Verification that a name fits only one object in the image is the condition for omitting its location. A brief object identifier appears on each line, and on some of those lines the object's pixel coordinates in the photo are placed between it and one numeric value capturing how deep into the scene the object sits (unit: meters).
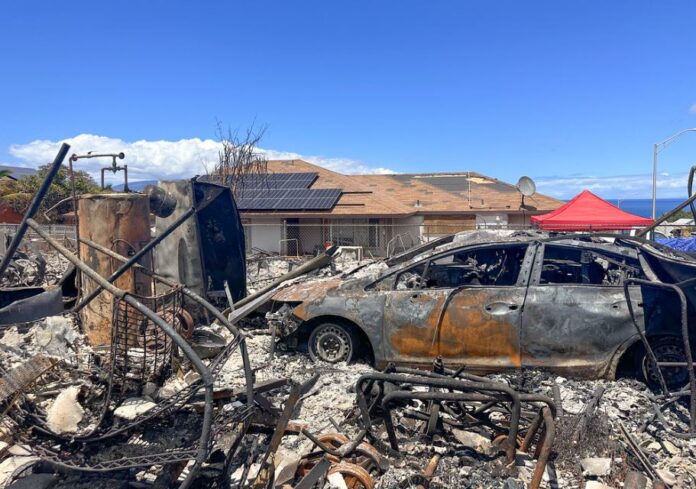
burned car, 5.43
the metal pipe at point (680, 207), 5.34
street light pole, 27.47
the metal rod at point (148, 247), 3.64
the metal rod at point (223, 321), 3.51
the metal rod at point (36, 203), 3.06
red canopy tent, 17.12
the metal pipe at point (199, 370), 2.94
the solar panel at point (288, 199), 23.20
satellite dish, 22.23
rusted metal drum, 7.05
